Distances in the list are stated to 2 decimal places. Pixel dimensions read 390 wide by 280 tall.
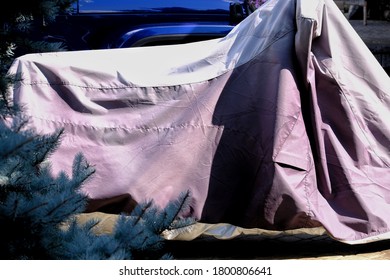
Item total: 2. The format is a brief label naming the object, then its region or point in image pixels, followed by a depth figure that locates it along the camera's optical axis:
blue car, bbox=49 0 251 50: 6.22
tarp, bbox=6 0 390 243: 4.21
